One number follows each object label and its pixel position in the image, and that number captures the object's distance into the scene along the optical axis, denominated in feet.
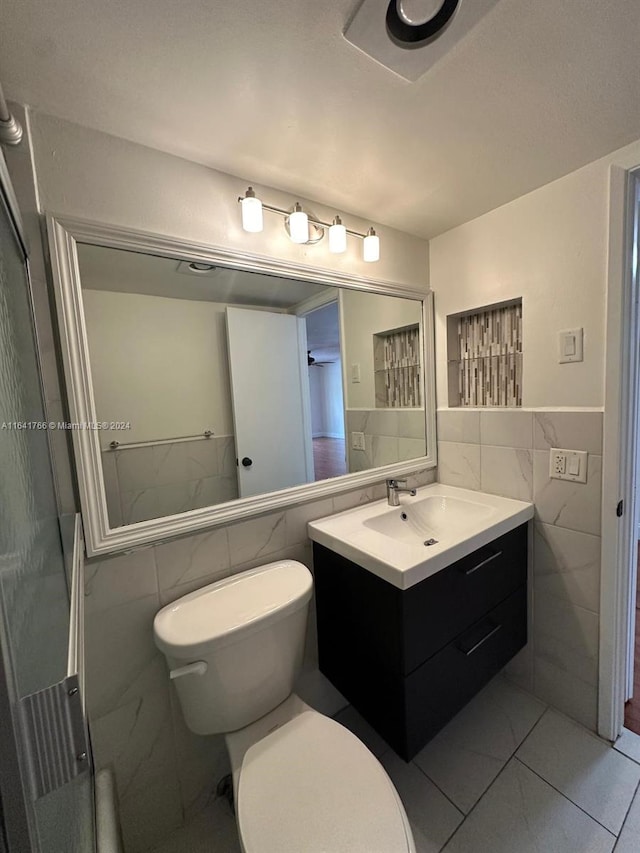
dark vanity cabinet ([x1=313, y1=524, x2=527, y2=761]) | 3.27
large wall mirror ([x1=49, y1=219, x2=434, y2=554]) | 3.11
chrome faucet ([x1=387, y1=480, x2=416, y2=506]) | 4.86
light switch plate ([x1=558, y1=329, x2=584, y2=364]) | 4.07
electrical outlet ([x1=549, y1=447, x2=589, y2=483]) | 4.13
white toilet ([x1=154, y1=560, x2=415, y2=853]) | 2.42
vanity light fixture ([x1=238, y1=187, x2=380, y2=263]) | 3.57
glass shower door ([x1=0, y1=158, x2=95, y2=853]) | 0.90
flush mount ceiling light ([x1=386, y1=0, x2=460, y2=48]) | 2.14
